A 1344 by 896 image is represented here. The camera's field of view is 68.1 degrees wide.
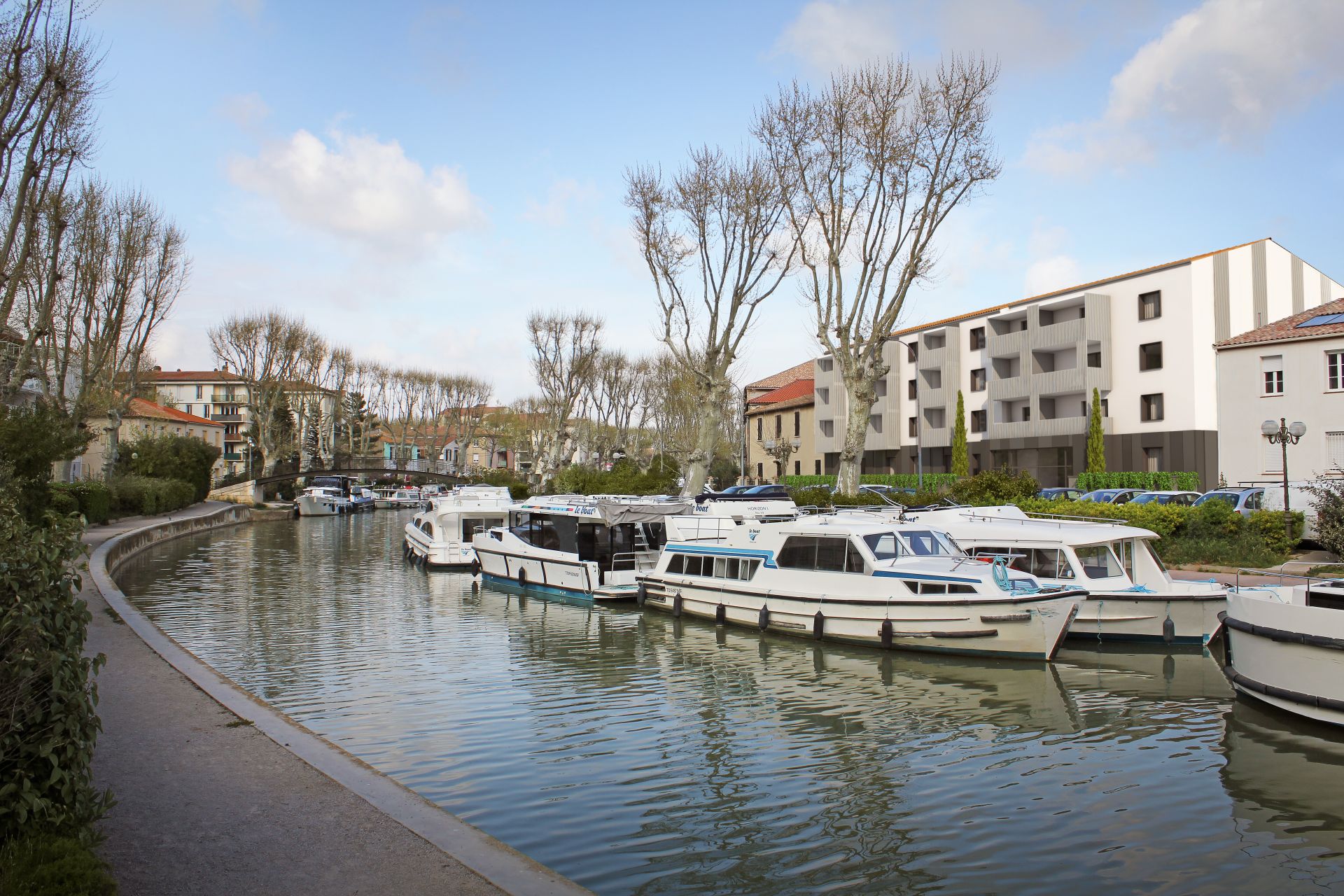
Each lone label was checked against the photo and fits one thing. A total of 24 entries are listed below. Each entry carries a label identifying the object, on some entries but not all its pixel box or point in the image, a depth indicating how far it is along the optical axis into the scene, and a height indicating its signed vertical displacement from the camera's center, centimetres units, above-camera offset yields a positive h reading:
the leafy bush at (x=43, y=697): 577 -127
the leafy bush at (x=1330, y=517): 2156 -106
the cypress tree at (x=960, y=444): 6112 +181
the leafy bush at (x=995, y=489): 3123 -50
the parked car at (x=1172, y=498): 3366 -92
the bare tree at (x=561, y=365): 6738 +777
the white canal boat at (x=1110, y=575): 1794 -196
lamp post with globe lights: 2734 +109
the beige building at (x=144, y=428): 7212 +551
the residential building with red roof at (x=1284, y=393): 3941 +319
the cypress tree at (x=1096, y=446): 5144 +137
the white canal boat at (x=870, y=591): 1689 -218
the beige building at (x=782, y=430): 7950 +383
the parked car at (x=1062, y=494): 3822 -86
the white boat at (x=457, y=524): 3444 -158
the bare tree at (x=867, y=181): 3472 +1065
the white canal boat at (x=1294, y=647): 1205 -225
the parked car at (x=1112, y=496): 3756 -90
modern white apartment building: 4878 +629
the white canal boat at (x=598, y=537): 2548 -165
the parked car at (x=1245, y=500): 3012 -88
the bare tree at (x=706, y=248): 4172 +978
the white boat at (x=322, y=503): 7581 -167
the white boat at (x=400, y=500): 9369 -189
